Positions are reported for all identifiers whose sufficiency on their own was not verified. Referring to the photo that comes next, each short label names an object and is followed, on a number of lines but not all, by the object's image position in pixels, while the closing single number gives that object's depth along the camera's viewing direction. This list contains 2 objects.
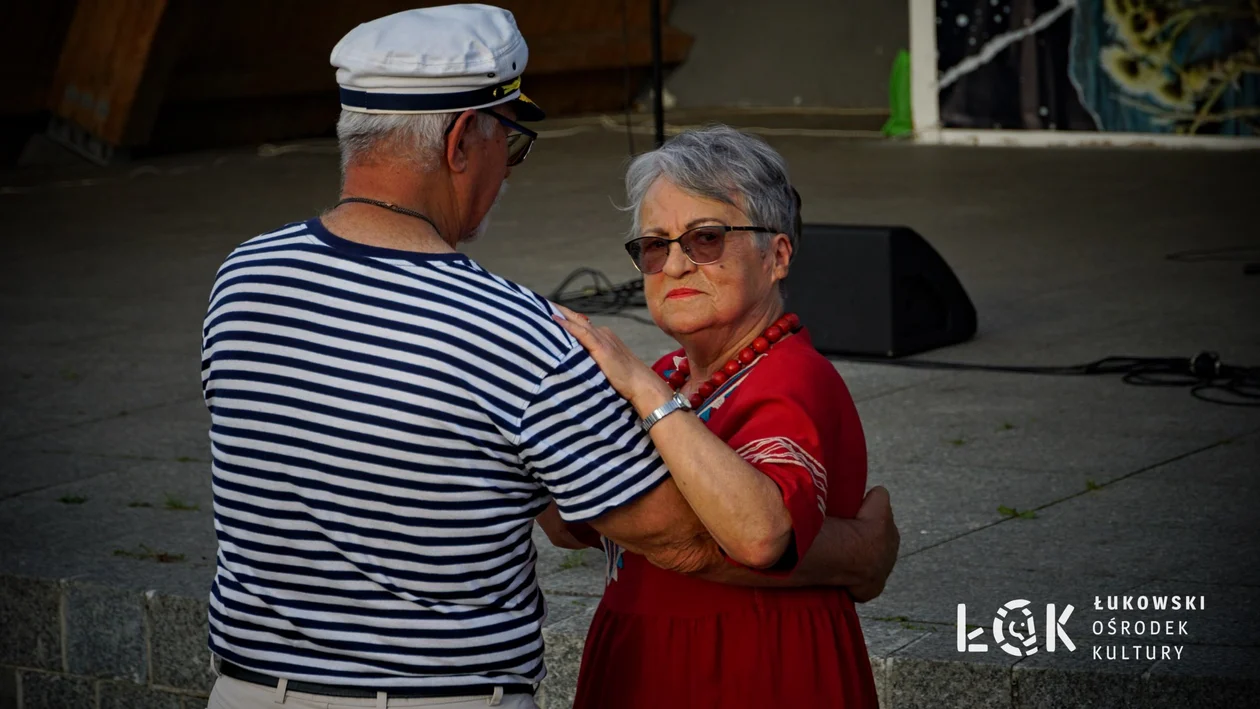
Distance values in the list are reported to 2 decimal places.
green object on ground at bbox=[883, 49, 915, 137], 18.14
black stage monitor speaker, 7.61
